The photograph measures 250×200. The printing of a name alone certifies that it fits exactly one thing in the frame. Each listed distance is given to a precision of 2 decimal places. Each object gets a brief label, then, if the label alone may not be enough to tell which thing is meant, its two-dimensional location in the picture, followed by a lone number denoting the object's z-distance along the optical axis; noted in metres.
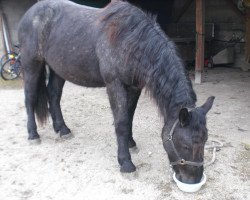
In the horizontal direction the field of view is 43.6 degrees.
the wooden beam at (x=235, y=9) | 8.48
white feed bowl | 2.66
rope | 3.51
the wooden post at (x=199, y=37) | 6.56
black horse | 2.57
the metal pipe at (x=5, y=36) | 8.59
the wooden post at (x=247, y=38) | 8.15
